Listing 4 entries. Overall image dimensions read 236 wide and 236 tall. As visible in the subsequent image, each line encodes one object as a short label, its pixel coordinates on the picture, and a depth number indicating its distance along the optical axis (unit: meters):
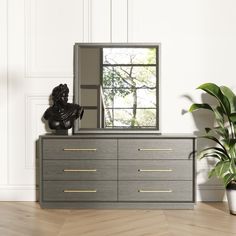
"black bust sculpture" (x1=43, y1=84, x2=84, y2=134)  3.53
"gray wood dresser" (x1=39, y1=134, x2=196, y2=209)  3.39
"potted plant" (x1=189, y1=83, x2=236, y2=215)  3.20
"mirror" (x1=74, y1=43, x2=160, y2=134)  3.68
